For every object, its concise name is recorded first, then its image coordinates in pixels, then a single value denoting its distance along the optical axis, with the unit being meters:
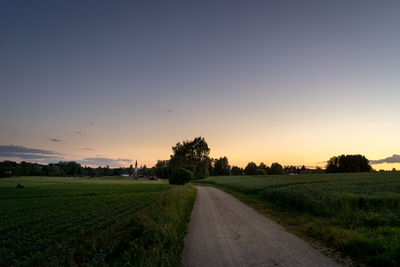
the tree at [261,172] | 131.50
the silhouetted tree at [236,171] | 177.90
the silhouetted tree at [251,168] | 155.46
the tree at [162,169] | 145.98
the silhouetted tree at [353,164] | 92.96
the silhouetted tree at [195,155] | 106.44
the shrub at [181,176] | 72.02
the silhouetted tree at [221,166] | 156.94
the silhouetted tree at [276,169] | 147.09
